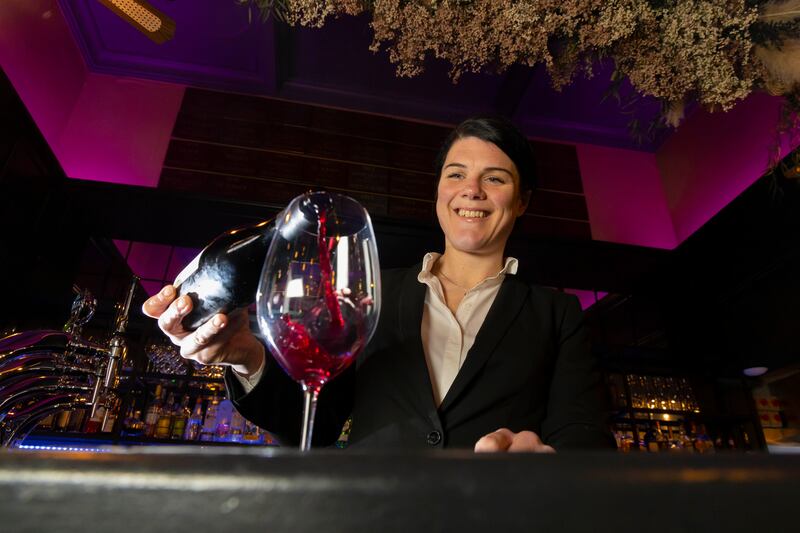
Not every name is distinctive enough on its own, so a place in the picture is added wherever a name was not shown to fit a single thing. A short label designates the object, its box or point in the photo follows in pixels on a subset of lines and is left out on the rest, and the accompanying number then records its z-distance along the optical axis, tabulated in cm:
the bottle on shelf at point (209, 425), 329
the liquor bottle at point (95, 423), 296
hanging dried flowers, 134
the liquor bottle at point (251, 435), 327
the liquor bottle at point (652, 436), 379
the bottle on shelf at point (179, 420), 331
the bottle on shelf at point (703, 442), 374
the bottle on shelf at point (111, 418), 307
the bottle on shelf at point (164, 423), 327
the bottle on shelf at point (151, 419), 326
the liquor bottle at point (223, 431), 332
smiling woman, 82
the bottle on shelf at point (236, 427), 332
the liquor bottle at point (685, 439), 381
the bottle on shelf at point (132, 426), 318
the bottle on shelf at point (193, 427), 327
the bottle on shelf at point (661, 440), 374
